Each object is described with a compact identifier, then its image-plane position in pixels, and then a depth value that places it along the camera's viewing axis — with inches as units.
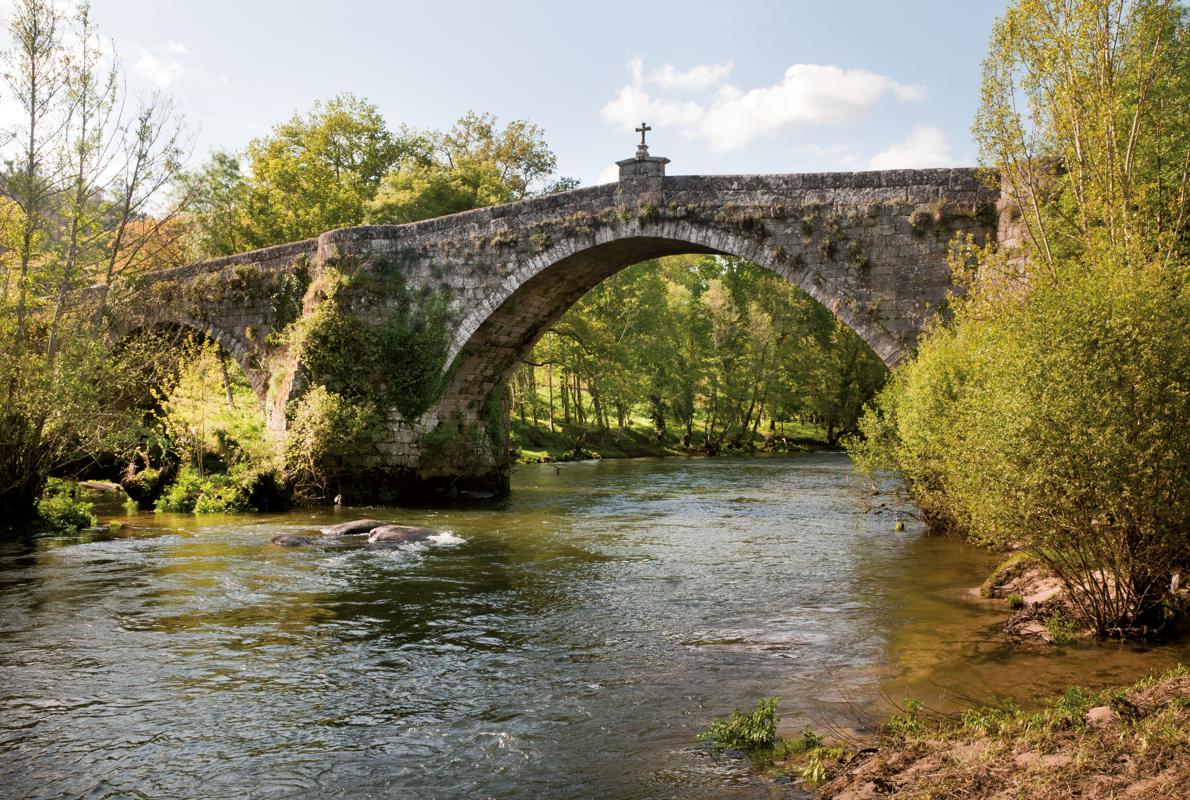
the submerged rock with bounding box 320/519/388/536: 629.9
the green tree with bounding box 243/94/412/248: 1405.0
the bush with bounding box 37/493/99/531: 622.5
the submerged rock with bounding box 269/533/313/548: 582.3
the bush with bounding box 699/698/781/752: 236.5
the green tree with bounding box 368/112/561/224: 1266.0
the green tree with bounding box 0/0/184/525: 562.6
